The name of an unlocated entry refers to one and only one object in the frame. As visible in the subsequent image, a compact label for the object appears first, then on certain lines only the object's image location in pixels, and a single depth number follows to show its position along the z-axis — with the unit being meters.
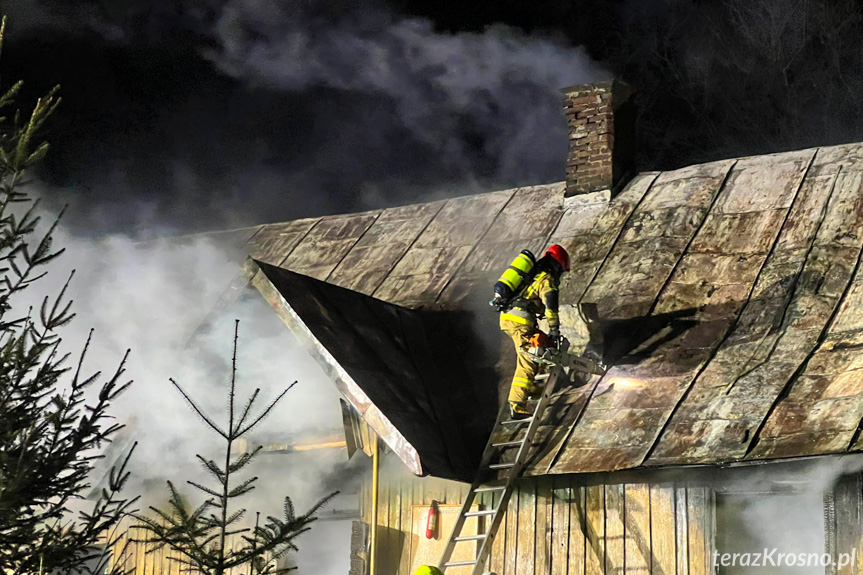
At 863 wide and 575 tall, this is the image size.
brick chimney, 25.19
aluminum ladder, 17.61
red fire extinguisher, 19.95
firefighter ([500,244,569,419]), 19.48
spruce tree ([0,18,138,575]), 12.90
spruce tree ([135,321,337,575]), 14.99
